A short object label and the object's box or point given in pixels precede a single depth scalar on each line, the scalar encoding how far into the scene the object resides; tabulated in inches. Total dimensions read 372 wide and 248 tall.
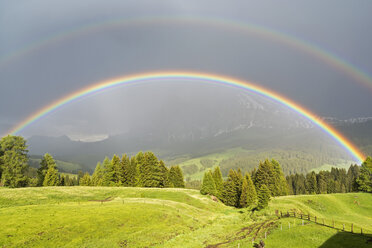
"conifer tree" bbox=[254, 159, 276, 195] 3644.2
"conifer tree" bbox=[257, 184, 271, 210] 2174.0
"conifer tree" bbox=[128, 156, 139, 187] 3646.7
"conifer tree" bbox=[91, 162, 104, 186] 4082.2
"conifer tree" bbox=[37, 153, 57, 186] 3339.1
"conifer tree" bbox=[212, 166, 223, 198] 3773.1
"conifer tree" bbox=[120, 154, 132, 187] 3634.4
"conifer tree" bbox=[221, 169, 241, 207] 3631.9
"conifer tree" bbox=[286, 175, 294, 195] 5383.9
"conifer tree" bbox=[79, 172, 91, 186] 4035.4
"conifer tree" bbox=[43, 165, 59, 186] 3164.4
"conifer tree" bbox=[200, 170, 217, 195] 3476.9
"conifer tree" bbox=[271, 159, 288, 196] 3684.8
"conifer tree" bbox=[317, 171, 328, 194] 5078.7
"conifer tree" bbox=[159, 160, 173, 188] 4057.6
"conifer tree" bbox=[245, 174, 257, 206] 3257.9
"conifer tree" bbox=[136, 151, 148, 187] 3639.5
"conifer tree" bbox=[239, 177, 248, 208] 3277.6
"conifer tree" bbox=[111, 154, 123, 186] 3553.2
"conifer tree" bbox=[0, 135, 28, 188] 2822.3
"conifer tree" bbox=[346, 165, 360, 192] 4411.9
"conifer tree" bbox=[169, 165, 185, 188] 4260.8
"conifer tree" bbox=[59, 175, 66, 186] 3758.4
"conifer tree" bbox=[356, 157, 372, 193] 4028.1
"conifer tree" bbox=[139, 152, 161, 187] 3662.2
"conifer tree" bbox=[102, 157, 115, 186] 3508.9
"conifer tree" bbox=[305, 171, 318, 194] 5064.0
